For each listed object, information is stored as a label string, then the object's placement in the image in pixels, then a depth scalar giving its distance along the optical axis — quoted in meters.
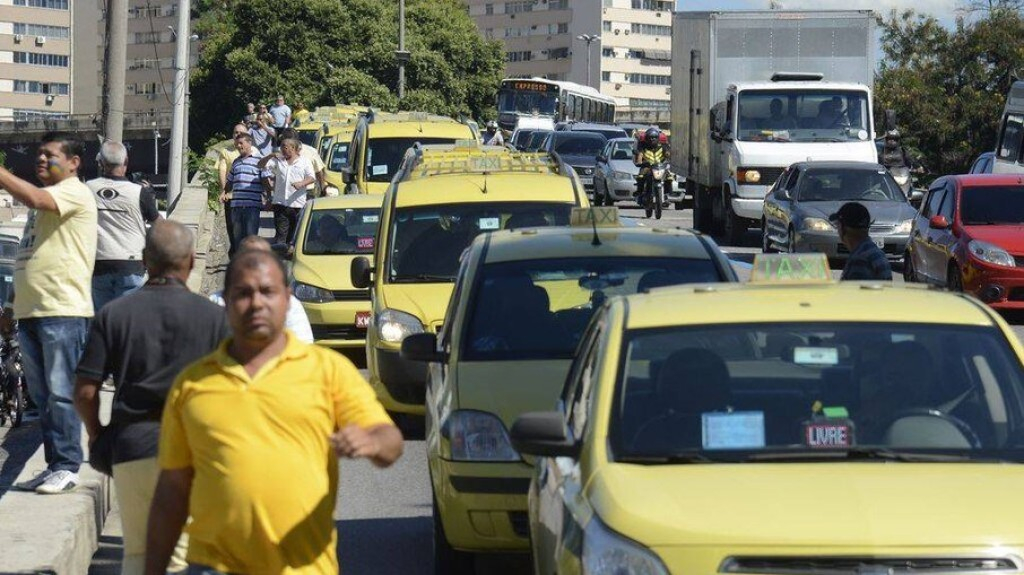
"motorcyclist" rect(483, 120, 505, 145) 56.34
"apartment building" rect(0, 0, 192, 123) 170.12
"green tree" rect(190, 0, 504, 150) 95.25
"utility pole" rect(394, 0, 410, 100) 79.97
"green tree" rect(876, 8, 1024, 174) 61.47
